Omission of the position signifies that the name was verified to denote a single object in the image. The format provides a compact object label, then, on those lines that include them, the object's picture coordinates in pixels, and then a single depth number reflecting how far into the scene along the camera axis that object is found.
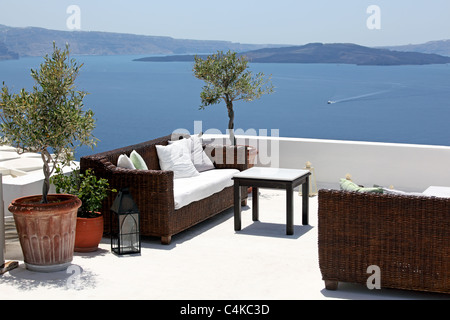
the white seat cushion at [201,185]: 6.20
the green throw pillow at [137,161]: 6.37
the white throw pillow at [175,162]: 7.02
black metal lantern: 5.73
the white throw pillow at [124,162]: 6.16
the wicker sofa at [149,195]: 5.90
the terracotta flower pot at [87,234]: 5.74
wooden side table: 6.33
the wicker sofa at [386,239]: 4.43
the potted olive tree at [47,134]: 5.04
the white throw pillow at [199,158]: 7.41
